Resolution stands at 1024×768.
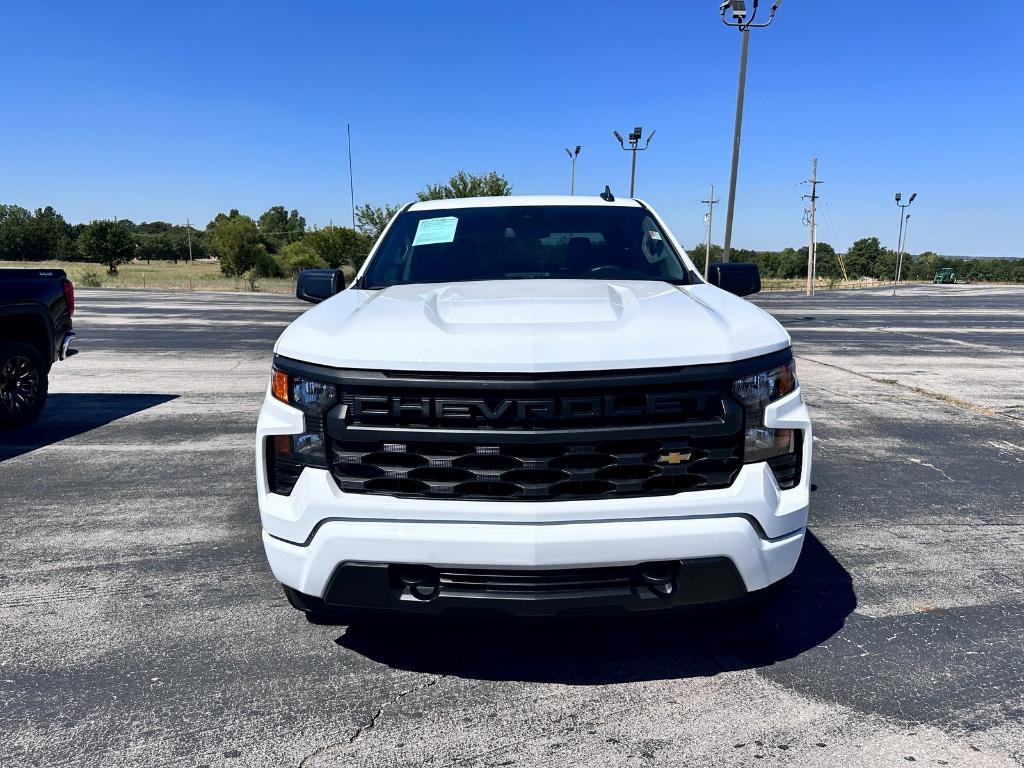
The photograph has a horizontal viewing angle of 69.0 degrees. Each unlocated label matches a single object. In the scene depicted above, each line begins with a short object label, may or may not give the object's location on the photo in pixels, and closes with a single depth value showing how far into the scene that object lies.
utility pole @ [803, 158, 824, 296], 44.77
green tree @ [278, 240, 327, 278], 70.44
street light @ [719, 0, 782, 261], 17.33
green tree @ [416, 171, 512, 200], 53.22
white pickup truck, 2.35
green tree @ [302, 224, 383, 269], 67.88
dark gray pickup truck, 6.64
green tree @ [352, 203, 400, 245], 58.28
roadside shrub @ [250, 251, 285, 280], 73.31
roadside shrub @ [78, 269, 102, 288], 42.24
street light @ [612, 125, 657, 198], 28.54
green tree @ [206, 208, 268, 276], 71.56
